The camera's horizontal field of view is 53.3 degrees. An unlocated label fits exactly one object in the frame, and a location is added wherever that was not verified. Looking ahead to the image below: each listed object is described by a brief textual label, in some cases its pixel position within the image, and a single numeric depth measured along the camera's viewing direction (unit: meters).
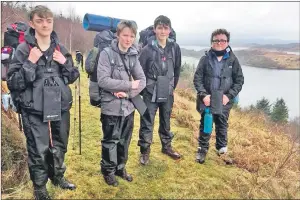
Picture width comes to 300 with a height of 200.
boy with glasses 5.19
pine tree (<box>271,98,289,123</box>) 39.06
